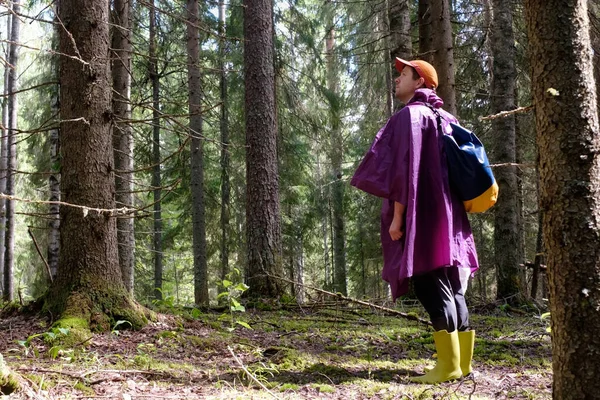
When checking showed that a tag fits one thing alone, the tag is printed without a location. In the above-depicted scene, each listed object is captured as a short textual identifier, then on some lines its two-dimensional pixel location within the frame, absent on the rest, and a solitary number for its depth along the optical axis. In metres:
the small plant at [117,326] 4.16
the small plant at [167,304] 6.06
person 3.23
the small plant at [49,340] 3.50
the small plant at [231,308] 4.75
